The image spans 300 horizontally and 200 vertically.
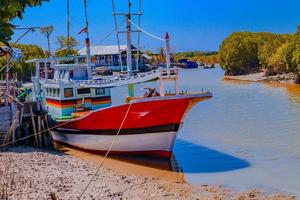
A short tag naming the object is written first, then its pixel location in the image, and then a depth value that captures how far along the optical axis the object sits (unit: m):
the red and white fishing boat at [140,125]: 18.30
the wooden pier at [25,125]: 20.69
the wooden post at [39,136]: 21.59
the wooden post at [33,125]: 21.50
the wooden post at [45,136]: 21.81
